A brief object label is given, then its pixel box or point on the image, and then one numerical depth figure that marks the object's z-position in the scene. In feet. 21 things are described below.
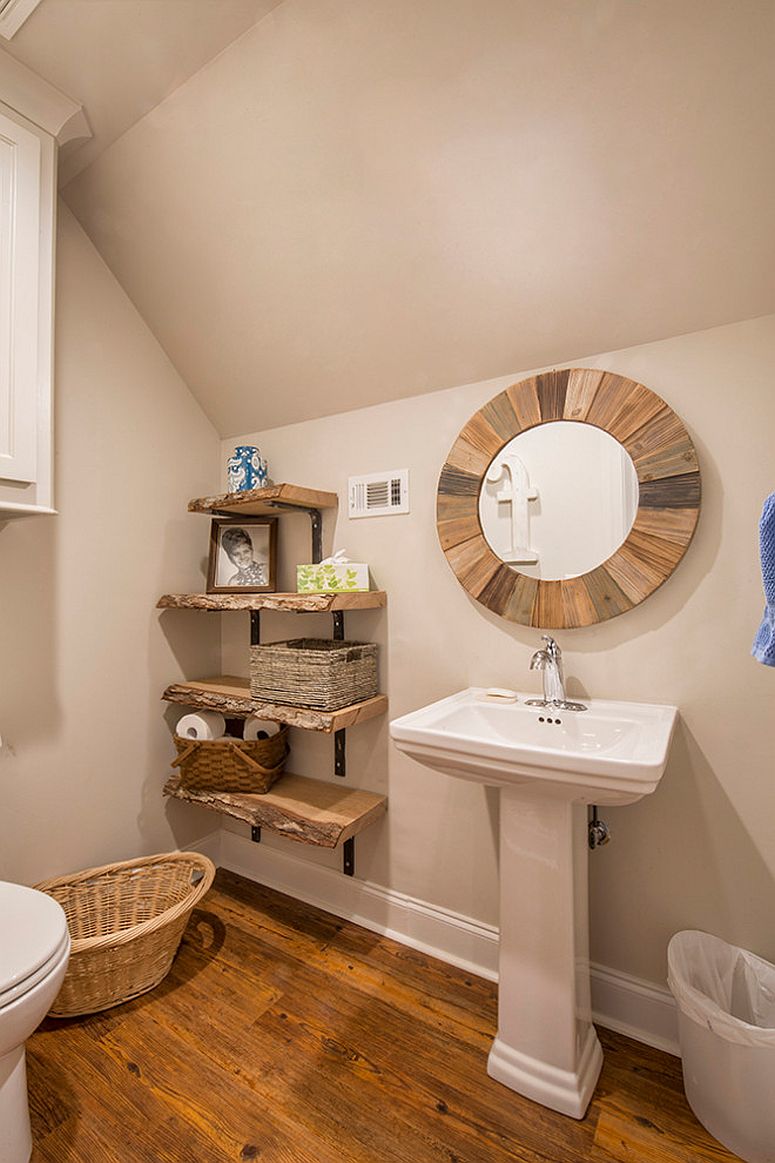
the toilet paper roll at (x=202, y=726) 6.61
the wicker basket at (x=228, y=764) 6.28
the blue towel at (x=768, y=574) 2.78
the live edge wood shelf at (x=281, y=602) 5.53
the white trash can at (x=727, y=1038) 3.51
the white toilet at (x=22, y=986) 3.15
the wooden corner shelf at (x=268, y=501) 5.97
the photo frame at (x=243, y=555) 7.00
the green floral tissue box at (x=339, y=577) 5.95
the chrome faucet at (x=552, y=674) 4.79
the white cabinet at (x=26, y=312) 4.47
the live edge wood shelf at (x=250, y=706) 5.47
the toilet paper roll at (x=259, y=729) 6.63
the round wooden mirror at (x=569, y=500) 4.58
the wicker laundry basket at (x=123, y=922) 4.77
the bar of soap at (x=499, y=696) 5.06
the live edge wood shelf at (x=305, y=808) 5.50
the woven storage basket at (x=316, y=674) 5.57
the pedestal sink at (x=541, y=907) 3.85
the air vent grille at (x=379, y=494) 6.08
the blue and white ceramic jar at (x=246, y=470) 6.59
